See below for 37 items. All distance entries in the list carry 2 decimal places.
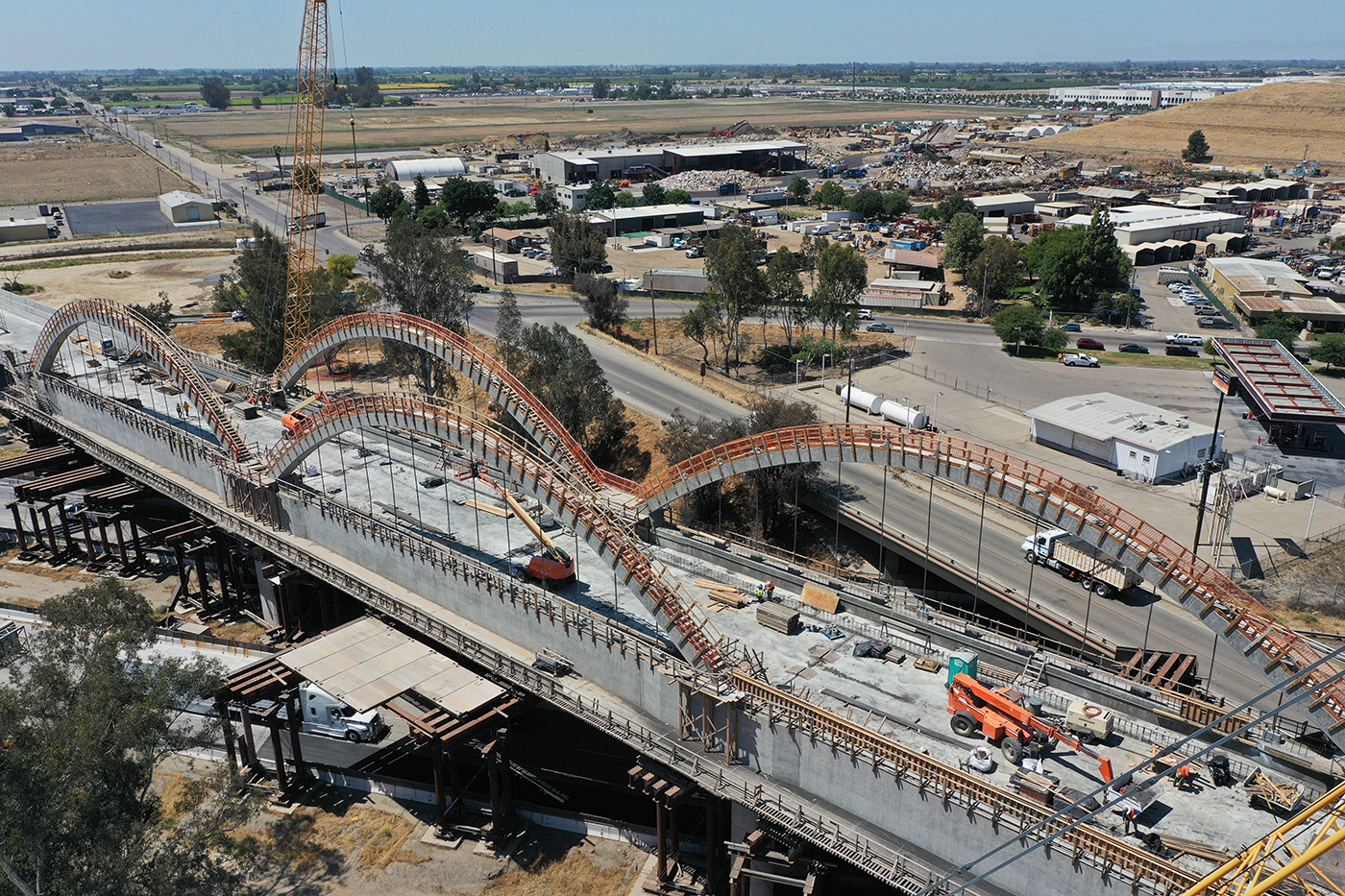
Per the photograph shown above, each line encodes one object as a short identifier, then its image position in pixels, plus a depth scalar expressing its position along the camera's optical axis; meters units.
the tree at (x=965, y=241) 124.25
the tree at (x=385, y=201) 161.88
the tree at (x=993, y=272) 110.69
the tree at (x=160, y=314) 102.12
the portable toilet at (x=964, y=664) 35.59
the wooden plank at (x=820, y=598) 42.06
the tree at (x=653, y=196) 172.38
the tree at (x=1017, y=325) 92.31
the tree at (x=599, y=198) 169.25
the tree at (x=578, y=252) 121.50
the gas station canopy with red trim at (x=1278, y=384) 68.38
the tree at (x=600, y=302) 100.00
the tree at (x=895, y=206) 166.62
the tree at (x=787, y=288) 91.62
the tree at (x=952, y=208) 157.88
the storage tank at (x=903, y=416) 71.38
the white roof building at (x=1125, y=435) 64.00
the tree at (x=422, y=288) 82.69
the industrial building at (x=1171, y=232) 137.88
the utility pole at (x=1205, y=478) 50.66
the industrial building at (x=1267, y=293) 99.81
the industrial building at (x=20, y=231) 161.38
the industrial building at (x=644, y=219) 157.38
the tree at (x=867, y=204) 167.25
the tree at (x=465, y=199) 160.12
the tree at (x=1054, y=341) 94.00
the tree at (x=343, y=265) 109.04
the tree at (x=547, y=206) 169.25
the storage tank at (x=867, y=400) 75.31
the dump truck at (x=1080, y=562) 50.28
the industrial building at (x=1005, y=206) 164.62
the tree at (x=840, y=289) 91.31
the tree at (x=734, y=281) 88.94
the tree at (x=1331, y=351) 87.69
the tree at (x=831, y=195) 178.25
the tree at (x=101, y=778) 28.44
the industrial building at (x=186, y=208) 175.12
